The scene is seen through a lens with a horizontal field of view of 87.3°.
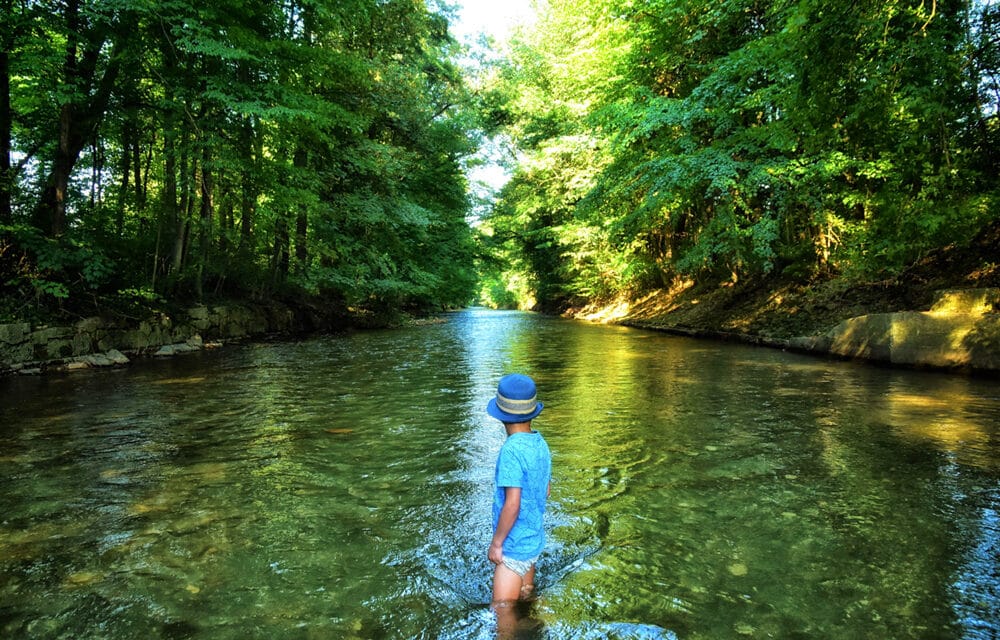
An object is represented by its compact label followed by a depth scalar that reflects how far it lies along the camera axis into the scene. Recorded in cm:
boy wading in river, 249
